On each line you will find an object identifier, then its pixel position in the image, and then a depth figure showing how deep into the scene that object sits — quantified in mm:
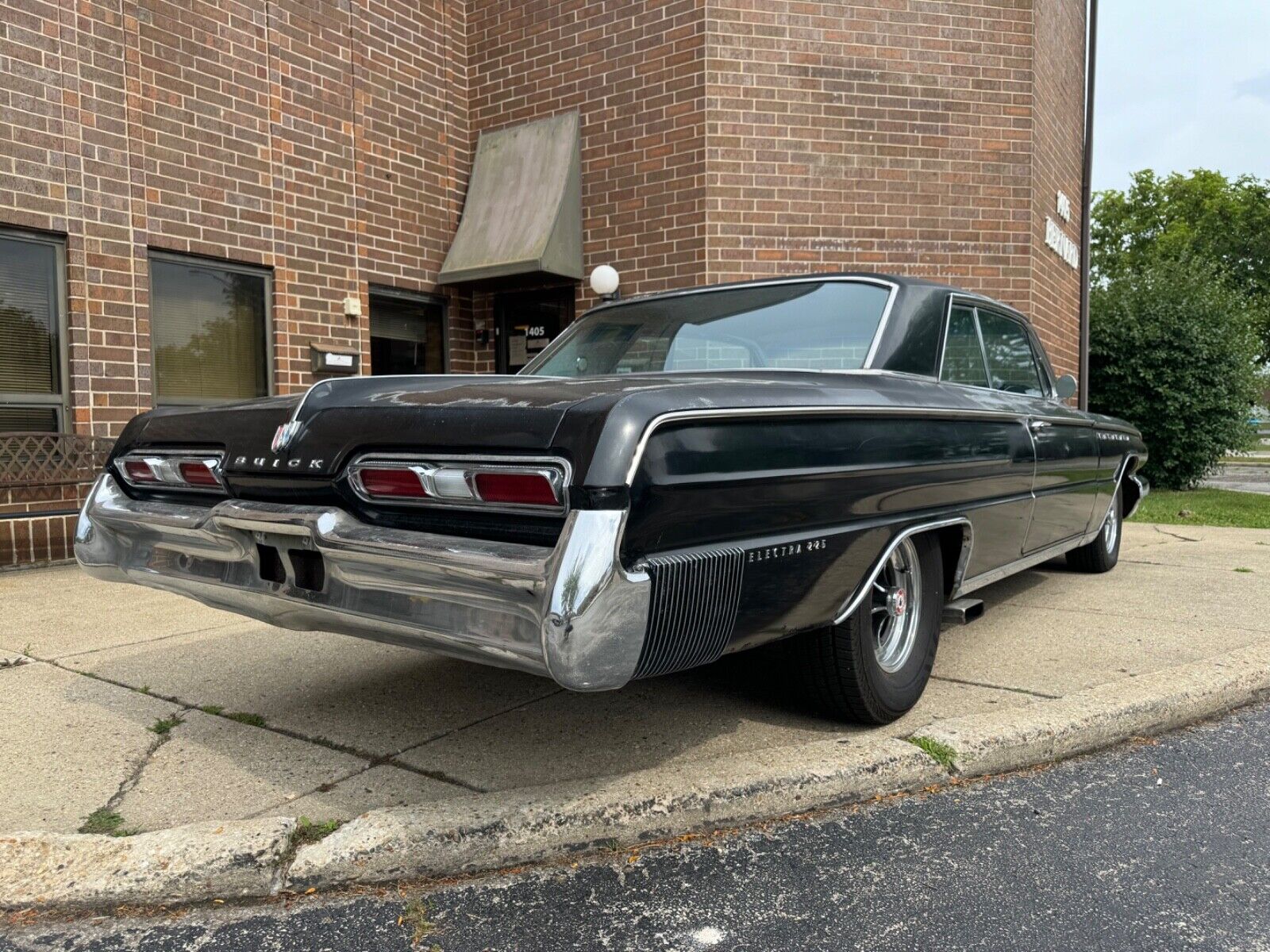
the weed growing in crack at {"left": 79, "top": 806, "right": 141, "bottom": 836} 2447
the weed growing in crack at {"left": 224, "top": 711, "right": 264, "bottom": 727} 3312
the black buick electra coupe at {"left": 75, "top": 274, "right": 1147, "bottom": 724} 2129
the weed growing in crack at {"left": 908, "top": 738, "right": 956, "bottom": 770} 2859
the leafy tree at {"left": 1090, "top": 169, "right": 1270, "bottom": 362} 34062
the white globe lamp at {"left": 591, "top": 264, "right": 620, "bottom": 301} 8758
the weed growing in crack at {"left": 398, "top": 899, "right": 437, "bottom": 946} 2072
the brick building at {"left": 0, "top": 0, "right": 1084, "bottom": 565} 7047
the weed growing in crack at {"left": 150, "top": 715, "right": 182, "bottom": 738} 3221
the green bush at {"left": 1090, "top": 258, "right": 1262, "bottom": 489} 12938
